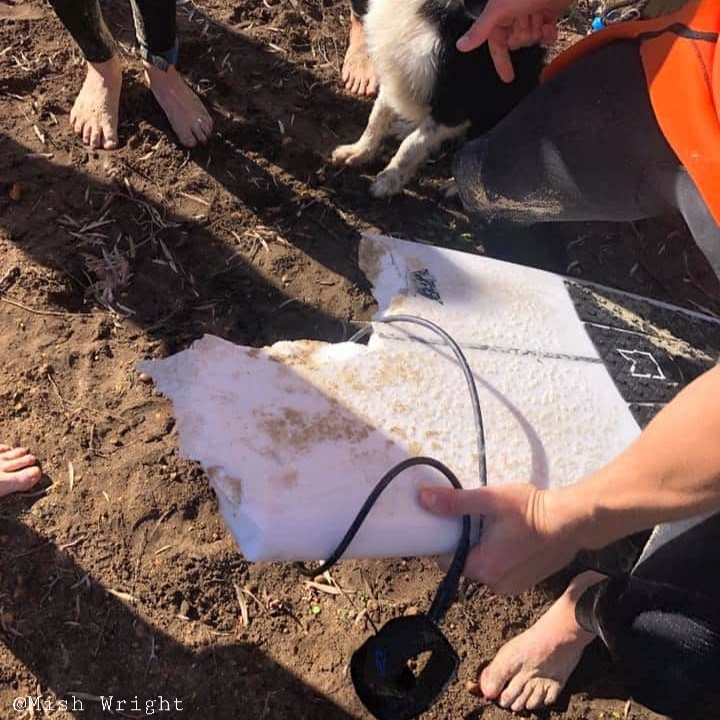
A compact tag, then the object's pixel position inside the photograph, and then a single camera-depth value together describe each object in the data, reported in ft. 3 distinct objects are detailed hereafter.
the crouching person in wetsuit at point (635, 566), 4.40
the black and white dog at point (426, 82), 8.16
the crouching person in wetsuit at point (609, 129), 6.23
